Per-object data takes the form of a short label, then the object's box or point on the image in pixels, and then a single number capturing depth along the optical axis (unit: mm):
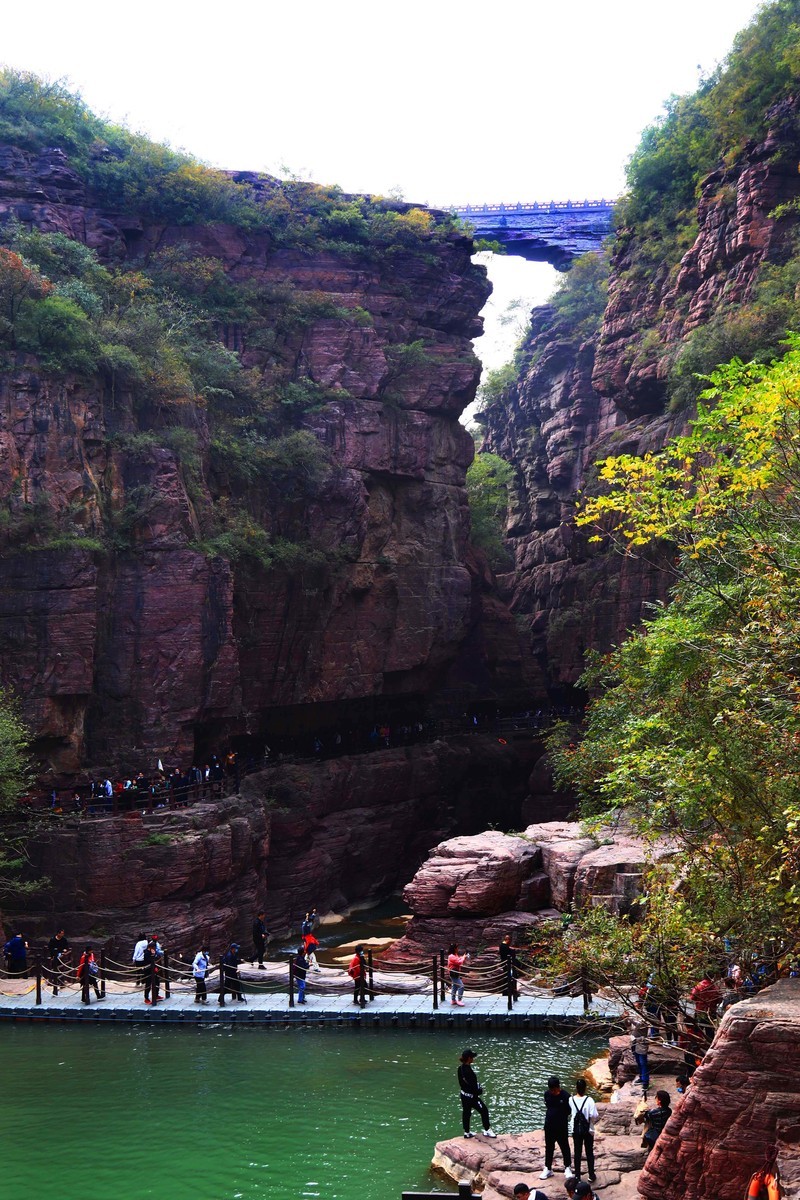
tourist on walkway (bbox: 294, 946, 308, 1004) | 21922
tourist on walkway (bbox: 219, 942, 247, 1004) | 22031
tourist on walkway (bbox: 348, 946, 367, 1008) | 21562
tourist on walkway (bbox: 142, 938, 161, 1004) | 21797
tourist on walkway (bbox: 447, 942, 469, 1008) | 21406
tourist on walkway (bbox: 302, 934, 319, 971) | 24359
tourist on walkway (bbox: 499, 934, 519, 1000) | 21297
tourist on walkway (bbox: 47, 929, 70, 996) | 22906
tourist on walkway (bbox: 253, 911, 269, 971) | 24938
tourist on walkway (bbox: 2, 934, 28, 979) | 24359
